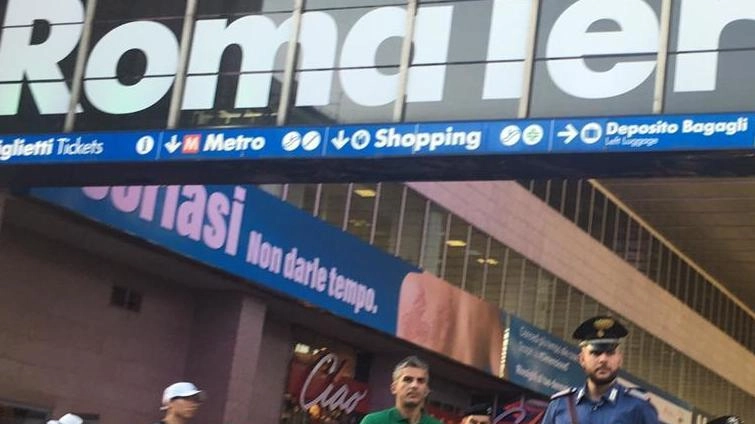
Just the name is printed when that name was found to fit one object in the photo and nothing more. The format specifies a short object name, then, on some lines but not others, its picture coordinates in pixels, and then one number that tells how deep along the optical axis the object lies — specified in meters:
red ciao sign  21.20
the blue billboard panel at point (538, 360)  26.52
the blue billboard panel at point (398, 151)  11.45
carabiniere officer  5.46
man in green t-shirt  6.20
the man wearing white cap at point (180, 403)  7.42
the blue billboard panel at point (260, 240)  16.12
